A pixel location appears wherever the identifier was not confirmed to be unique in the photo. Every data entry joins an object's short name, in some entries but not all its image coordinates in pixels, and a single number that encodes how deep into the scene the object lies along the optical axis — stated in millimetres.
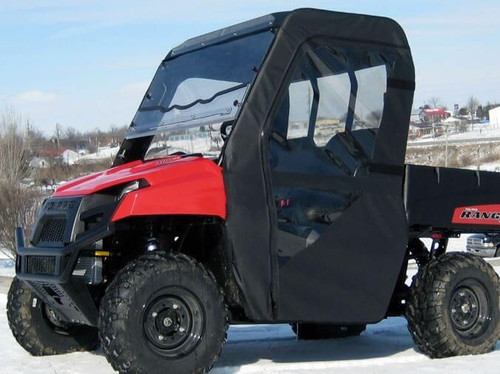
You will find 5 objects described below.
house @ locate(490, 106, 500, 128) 101662
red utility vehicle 5664
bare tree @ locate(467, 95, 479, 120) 117850
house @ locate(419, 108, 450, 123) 96538
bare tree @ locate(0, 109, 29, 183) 34094
